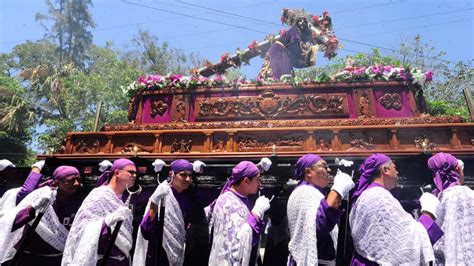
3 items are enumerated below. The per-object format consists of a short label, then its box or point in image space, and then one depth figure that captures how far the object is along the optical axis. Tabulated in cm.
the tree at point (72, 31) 2378
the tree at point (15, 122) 1717
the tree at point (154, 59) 2276
